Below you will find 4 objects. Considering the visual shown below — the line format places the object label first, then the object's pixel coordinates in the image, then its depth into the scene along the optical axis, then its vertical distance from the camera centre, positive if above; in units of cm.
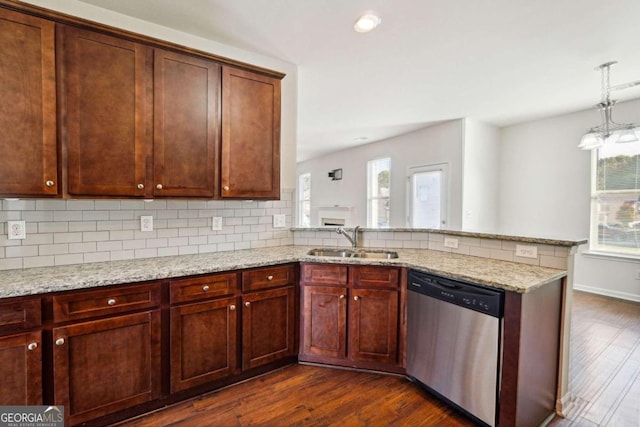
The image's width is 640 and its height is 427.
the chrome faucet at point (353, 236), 276 -28
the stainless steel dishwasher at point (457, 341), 164 -82
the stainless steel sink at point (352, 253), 261 -42
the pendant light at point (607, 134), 284 +74
